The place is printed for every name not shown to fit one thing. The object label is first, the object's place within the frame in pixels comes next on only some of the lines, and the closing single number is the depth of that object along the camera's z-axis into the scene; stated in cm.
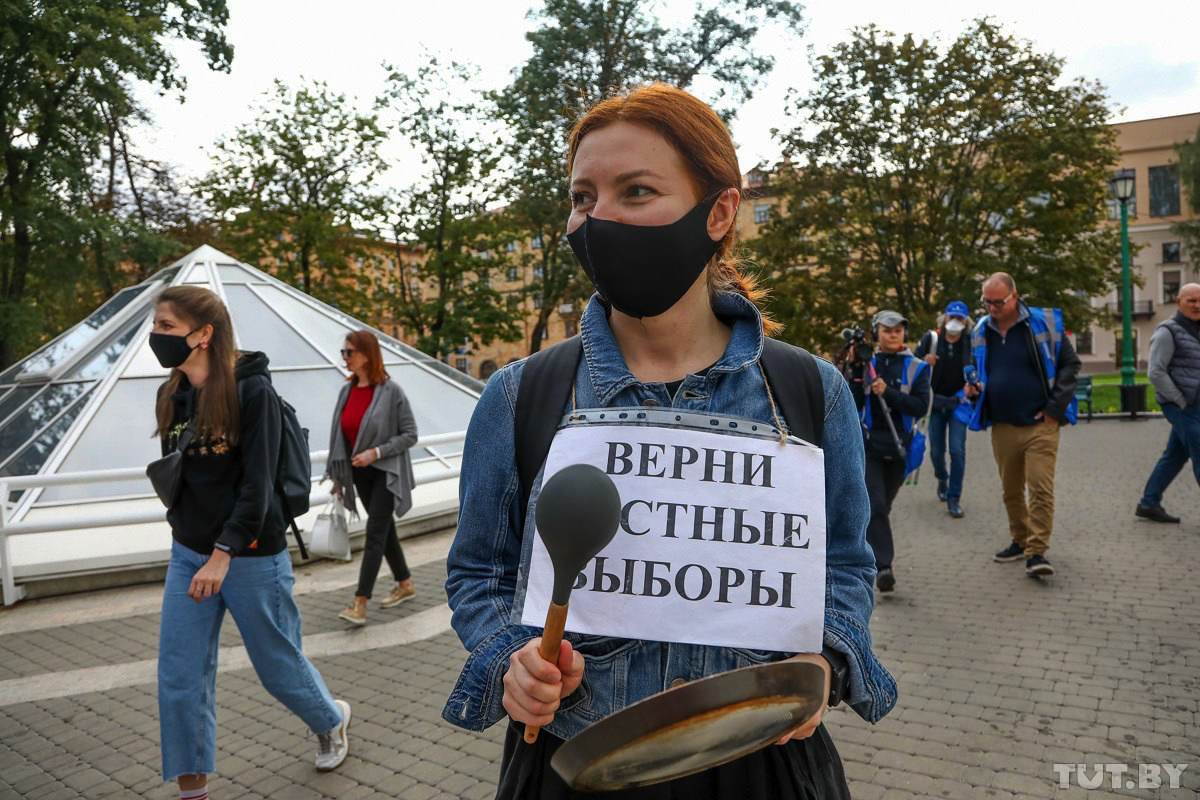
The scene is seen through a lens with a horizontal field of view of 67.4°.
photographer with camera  663
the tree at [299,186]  2972
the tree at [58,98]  1568
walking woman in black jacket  359
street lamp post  2336
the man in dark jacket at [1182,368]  802
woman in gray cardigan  666
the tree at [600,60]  2569
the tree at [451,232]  2981
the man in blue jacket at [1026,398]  707
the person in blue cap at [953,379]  974
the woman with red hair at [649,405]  158
